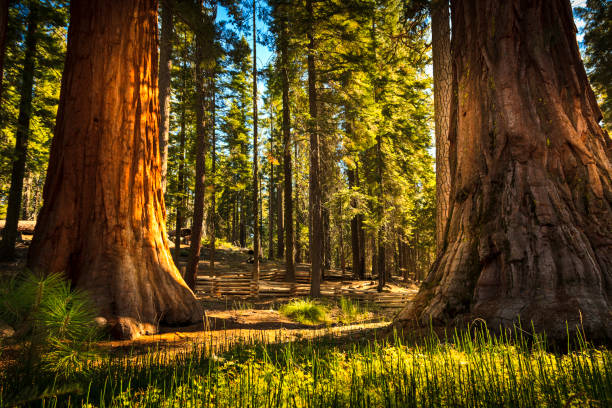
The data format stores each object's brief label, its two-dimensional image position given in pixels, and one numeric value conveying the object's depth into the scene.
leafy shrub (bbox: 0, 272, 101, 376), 2.05
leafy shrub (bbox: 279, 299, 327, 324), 7.93
